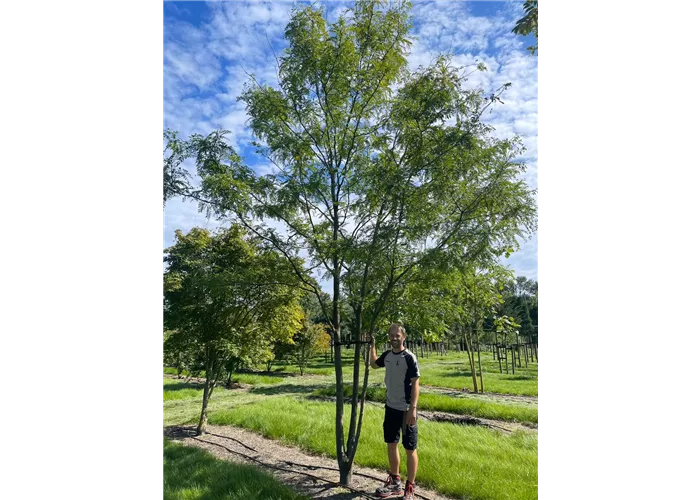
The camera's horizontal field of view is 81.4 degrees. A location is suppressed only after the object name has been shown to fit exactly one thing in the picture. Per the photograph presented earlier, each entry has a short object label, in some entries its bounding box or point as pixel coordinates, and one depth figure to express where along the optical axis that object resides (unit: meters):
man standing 2.19
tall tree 2.35
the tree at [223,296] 2.83
